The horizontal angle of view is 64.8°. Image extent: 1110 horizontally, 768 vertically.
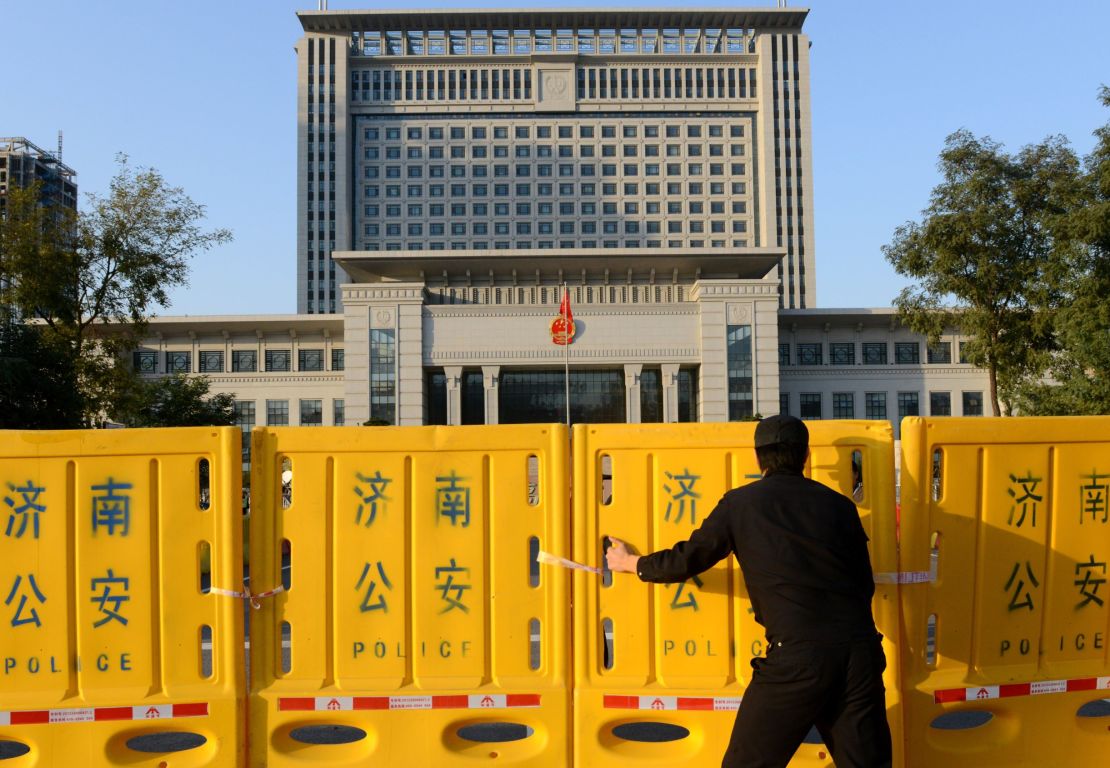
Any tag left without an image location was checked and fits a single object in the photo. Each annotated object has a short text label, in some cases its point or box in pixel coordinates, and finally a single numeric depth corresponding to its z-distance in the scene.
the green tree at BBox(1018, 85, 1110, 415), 21.44
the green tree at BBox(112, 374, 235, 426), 29.14
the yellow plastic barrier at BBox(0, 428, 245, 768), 4.11
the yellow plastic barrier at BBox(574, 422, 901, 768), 4.09
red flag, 45.00
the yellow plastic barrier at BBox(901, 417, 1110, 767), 4.19
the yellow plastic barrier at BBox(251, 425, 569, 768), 4.14
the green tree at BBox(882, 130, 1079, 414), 28.30
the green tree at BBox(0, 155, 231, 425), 22.94
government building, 96.12
